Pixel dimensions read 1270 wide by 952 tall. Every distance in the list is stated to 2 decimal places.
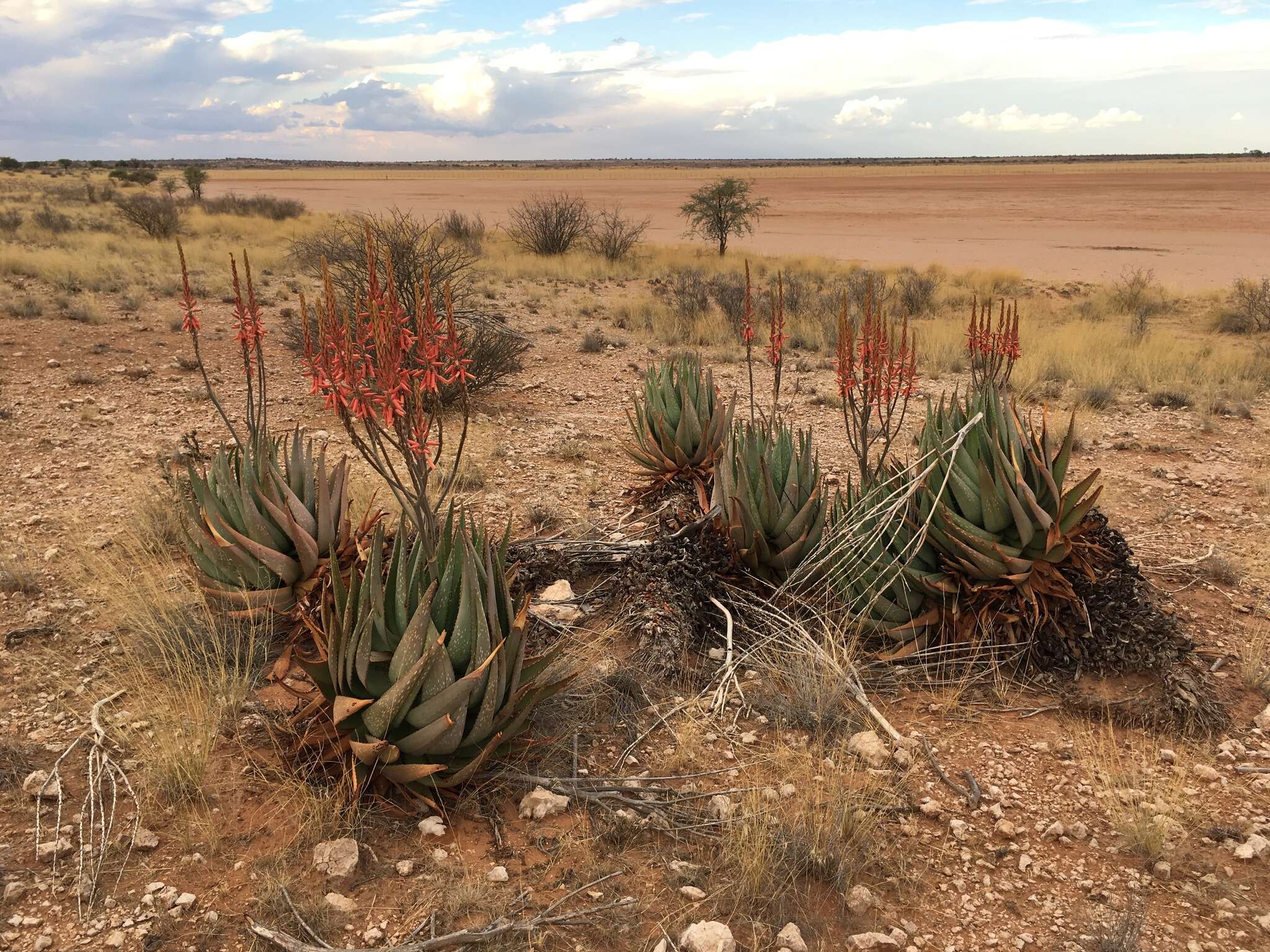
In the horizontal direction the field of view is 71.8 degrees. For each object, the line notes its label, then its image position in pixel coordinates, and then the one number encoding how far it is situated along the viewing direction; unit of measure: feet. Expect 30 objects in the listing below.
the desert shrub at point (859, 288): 51.15
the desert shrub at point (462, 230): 81.87
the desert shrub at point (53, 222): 76.13
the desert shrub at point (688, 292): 46.96
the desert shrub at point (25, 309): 38.01
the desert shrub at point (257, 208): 114.52
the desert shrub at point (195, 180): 131.95
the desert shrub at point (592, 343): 38.73
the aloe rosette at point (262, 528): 13.05
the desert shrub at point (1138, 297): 54.29
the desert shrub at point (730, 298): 45.78
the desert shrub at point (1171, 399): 29.78
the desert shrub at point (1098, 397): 29.82
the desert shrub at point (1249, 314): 46.16
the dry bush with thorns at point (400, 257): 32.89
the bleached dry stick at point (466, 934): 7.80
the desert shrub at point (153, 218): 76.69
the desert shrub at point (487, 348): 30.55
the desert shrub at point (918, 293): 54.44
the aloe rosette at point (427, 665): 9.36
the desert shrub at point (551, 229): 77.61
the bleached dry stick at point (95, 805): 8.70
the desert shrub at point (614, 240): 76.38
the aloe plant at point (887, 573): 13.21
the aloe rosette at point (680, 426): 19.07
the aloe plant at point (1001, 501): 12.67
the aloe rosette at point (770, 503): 14.37
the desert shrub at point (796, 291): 49.98
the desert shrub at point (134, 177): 173.47
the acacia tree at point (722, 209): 88.28
